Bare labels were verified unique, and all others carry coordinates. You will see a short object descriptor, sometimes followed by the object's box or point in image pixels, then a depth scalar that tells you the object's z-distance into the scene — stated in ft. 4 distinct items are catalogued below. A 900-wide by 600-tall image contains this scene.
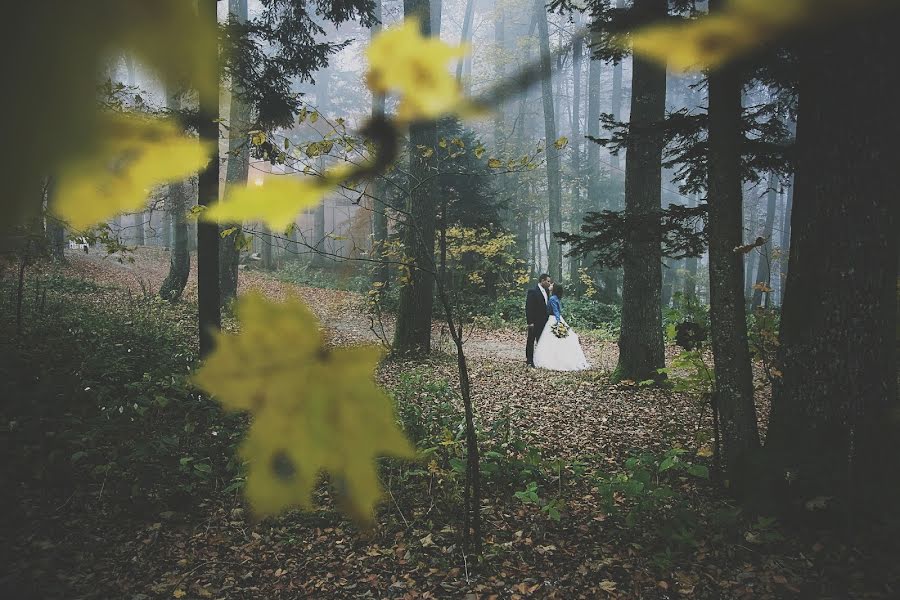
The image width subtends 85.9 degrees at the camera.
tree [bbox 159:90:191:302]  24.50
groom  29.17
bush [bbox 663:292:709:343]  15.47
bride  28.66
